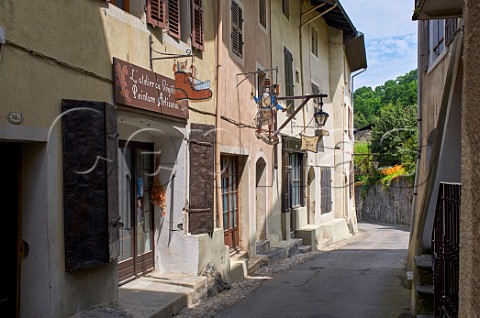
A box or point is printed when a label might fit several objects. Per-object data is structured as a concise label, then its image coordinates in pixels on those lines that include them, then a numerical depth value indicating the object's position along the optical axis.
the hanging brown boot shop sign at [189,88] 8.22
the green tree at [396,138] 31.89
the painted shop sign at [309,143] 15.75
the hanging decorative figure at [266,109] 12.19
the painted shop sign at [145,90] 7.09
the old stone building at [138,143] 5.81
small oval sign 5.23
